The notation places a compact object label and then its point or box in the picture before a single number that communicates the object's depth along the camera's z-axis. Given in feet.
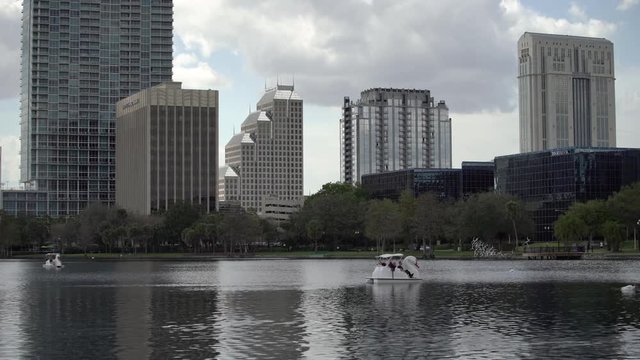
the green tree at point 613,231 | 638.53
